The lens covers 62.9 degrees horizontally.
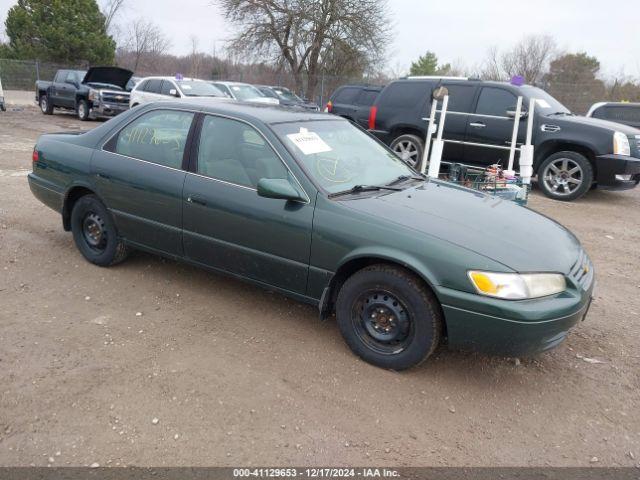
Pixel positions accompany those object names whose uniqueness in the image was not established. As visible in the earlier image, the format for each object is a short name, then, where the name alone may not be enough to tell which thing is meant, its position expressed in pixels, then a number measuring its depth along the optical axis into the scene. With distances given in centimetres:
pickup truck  1772
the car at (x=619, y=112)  1227
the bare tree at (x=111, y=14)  4956
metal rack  588
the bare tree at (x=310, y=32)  2614
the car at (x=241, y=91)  1633
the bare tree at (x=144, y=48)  5342
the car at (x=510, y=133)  830
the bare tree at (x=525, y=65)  3419
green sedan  296
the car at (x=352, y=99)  1238
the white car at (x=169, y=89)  1486
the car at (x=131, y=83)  1933
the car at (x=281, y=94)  1892
